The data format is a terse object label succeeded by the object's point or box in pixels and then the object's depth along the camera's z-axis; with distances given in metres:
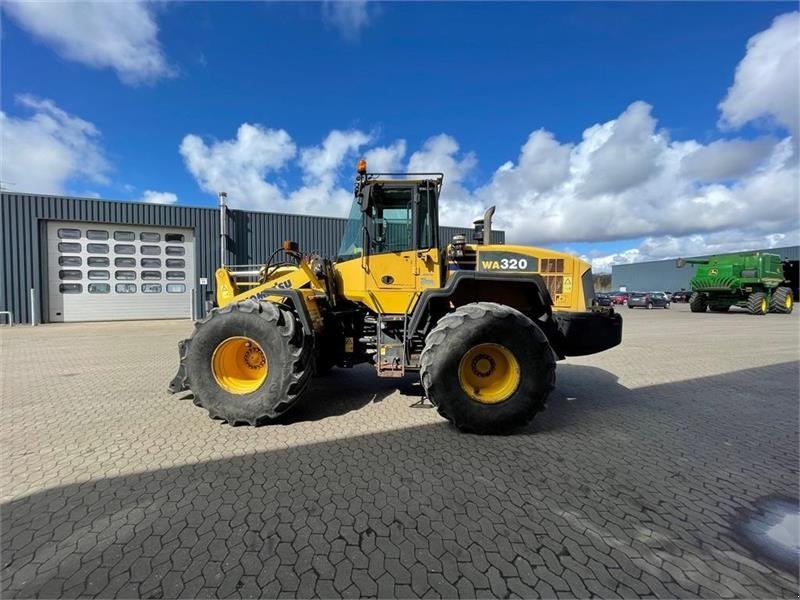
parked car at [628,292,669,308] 28.42
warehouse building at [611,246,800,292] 46.41
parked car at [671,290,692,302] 37.31
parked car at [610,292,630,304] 34.47
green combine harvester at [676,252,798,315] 19.77
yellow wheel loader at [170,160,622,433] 3.81
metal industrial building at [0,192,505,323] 14.42
